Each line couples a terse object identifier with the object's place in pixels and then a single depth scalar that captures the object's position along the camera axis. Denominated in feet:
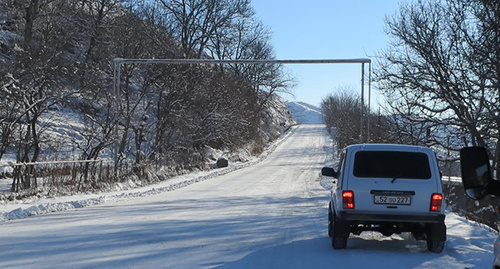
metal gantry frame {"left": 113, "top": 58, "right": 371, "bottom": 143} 84.48
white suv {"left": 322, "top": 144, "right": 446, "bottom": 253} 31.58
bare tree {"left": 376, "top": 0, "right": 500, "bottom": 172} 63.46
